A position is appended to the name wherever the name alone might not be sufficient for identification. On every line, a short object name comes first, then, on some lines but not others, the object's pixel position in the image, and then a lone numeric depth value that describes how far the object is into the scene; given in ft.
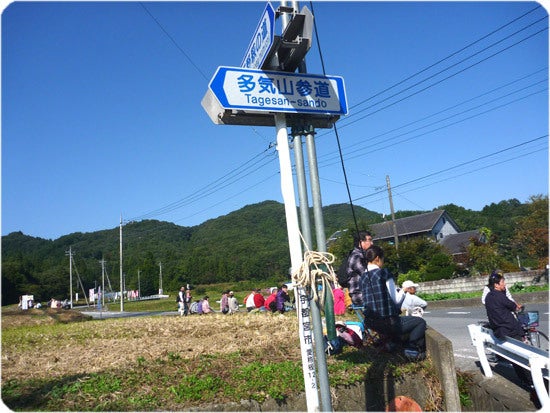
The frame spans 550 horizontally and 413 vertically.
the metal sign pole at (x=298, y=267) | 9.16
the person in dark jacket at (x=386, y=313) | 15.98
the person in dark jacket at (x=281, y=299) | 47.57
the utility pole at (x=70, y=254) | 209.85
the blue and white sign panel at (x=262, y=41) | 9.76
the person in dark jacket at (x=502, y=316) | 17.84
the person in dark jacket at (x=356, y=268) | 18.93
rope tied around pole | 9.27
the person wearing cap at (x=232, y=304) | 64.75
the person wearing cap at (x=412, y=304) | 23.72
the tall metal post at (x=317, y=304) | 9.00
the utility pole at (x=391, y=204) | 101.53
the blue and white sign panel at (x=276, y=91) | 9.81
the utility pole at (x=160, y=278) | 262.55
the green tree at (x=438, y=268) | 91.66
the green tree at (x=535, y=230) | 79.25
